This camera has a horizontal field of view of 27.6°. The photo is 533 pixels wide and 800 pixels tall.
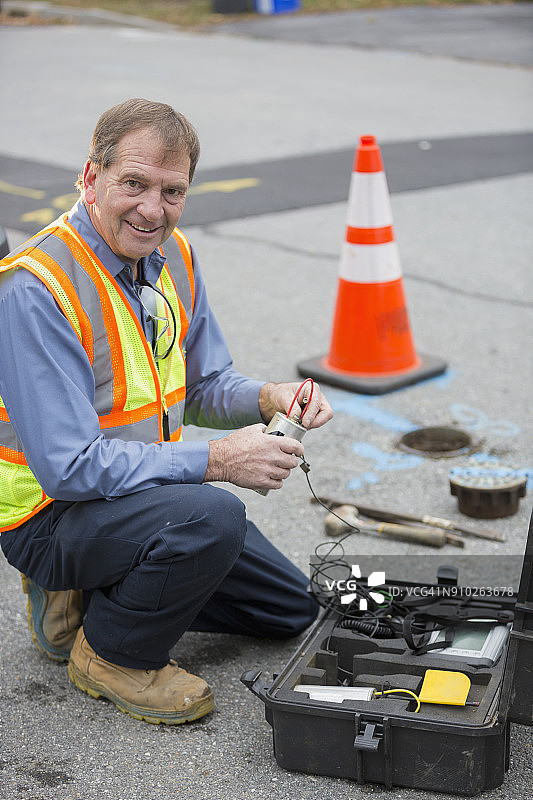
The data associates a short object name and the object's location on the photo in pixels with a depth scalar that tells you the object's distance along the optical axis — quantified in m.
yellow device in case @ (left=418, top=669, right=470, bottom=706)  2.43
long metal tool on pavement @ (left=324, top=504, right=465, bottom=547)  3.57
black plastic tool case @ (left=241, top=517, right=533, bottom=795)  2.28
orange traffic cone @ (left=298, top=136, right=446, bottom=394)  4.80
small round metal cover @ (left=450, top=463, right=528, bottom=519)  3.70
